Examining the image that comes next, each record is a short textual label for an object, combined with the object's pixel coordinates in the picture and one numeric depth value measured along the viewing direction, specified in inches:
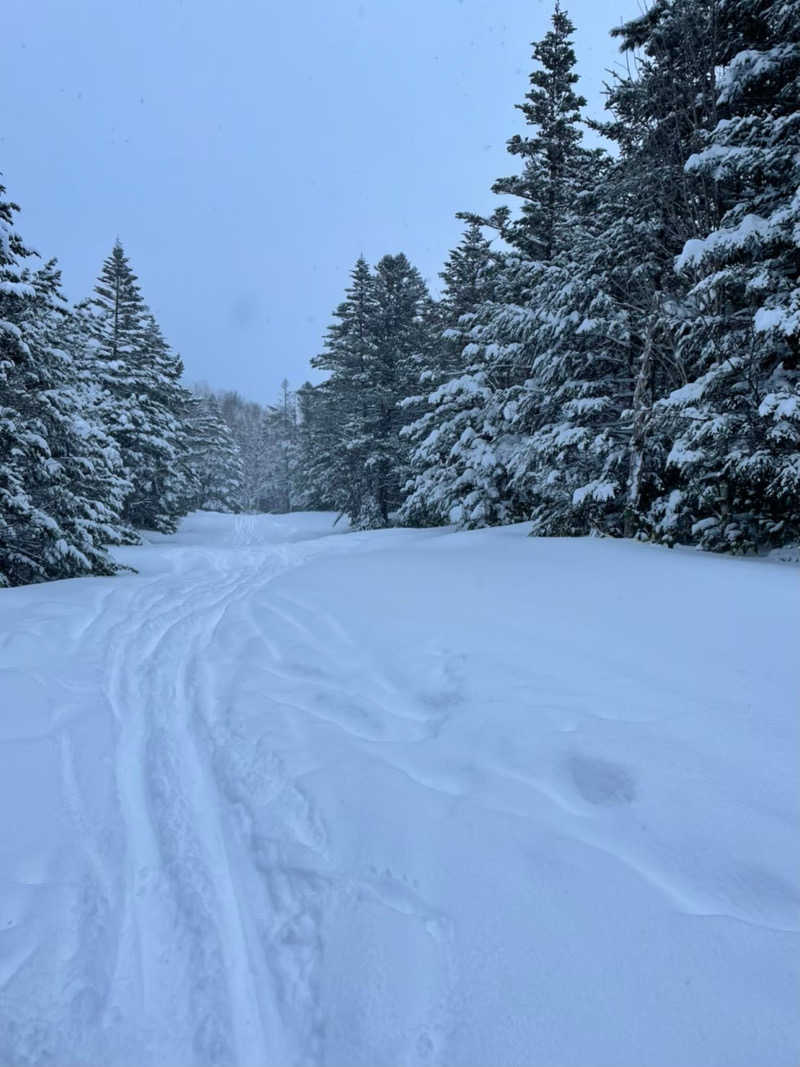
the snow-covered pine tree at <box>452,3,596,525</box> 474.6
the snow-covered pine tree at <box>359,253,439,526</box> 855.7
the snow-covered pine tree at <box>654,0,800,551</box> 267.0
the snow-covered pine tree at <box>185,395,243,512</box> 1358.3
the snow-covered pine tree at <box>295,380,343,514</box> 1013.8
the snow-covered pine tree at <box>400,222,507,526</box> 536.7
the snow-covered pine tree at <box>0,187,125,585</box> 330.6
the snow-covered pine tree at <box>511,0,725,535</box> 347.9
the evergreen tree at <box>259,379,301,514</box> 1752.0
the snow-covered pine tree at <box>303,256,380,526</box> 876.6
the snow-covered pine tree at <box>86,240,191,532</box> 738.8
